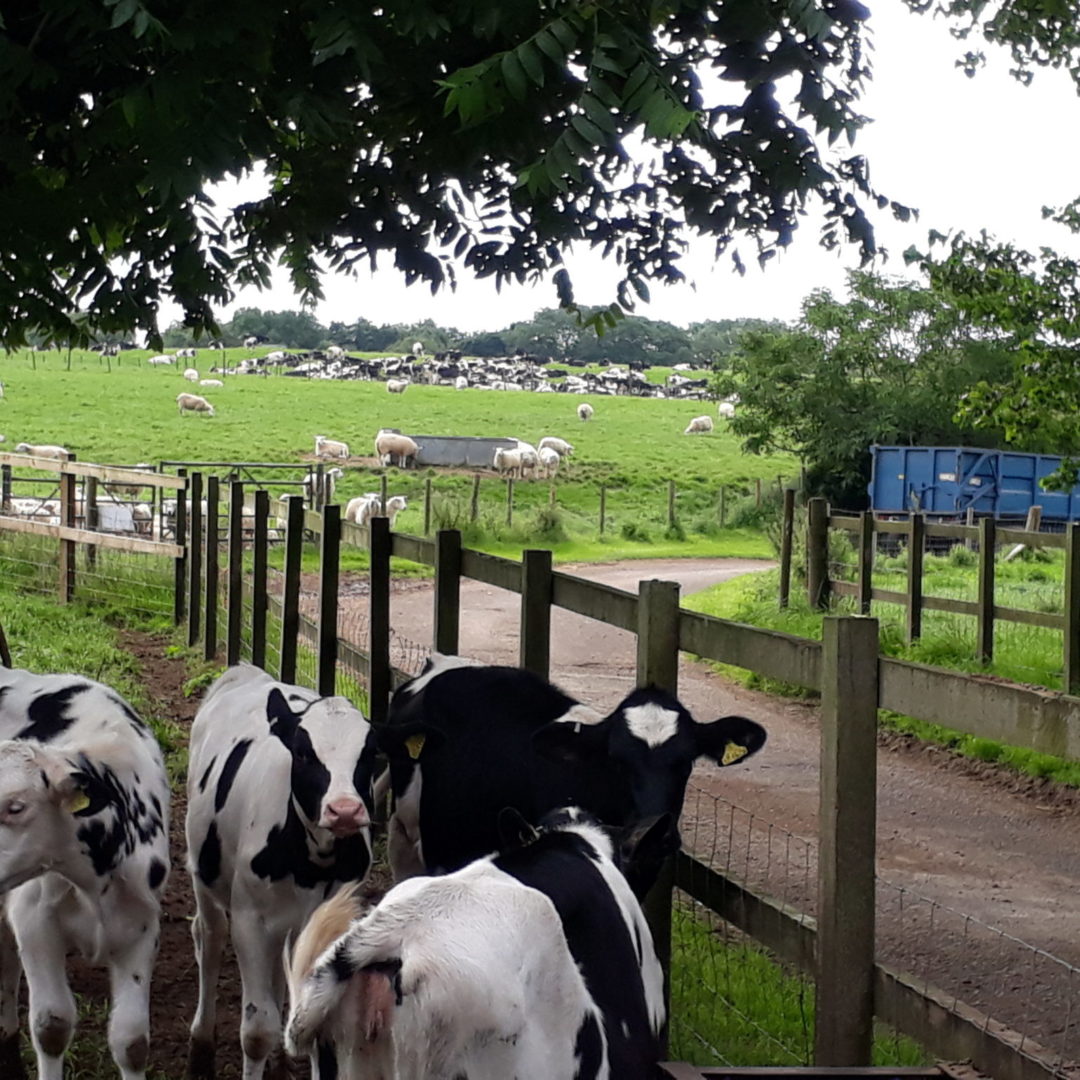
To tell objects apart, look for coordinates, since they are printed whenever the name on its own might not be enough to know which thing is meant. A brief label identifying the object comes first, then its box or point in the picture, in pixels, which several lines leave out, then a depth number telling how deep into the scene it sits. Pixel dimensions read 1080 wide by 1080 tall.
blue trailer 34.88
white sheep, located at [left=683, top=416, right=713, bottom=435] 64.19
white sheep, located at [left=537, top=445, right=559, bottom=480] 45.94
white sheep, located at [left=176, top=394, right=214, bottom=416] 56.59
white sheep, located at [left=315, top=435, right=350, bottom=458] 45.84
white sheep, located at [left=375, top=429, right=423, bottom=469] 45.53
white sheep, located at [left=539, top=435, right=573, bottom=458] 50.28
